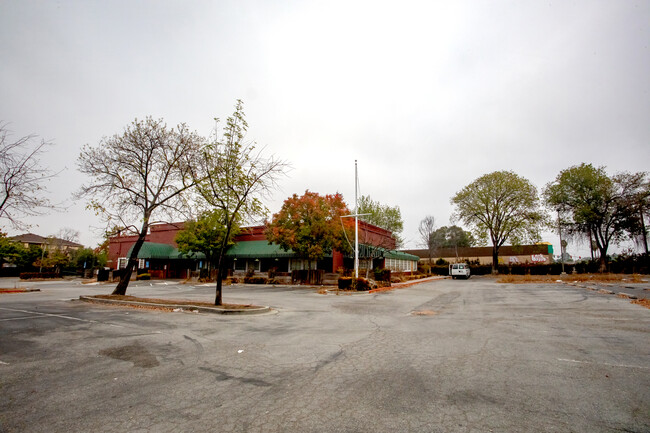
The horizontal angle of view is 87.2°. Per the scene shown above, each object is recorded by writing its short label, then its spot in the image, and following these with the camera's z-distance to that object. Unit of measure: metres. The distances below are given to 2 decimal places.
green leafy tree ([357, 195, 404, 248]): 61.06
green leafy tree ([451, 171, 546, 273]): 51.09
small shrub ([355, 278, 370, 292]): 23.52
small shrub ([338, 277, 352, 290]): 24.14
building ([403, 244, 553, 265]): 82.26
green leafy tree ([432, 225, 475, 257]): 94.75
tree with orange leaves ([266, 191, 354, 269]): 29.44
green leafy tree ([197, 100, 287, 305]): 13.99
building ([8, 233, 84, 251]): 59.73
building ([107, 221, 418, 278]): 36.31
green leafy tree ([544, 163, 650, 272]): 40.66
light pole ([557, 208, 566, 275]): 45.01
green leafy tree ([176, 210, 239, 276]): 34.28
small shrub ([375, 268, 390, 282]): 29.22
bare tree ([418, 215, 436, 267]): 69.88
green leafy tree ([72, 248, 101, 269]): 57.12
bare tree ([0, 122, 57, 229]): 15.01
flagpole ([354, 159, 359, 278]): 26.91
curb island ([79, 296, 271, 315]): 12.33
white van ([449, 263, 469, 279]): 45.72
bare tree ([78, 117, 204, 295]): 16.84
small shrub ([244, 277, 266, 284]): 33.34
